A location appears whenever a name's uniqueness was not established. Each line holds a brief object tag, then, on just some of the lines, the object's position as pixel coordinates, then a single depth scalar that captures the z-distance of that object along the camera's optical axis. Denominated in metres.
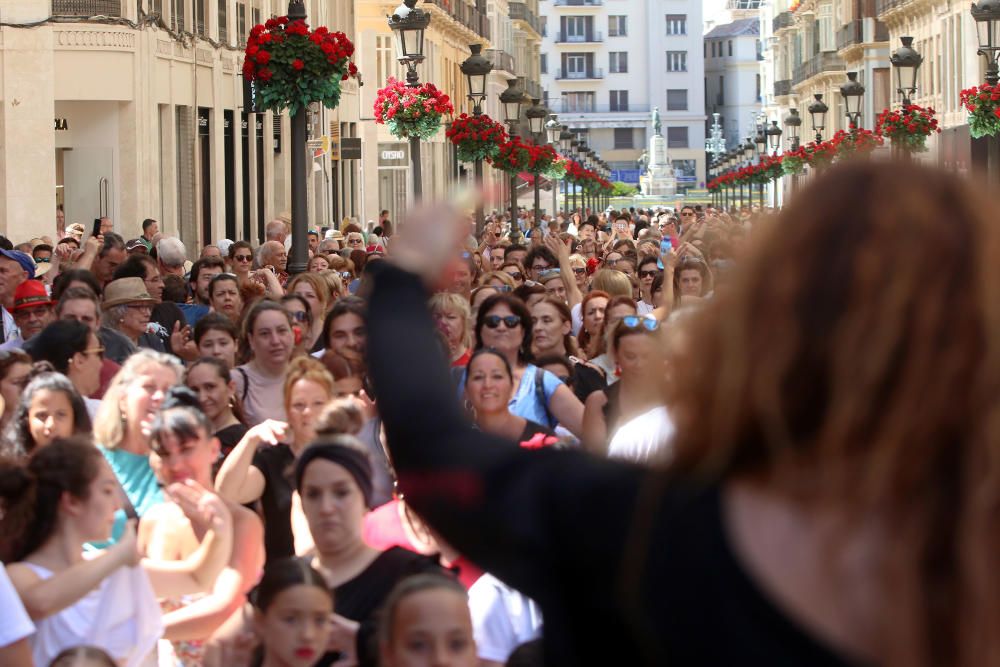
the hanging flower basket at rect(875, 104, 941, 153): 35.78
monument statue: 141.25
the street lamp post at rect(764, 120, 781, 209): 72.62
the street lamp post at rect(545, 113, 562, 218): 59.25
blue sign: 160.50
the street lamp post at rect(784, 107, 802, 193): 64.31
